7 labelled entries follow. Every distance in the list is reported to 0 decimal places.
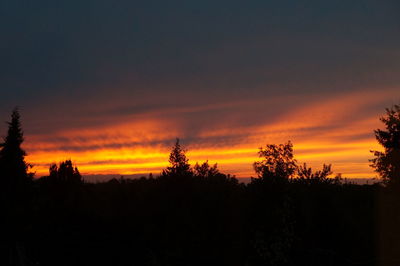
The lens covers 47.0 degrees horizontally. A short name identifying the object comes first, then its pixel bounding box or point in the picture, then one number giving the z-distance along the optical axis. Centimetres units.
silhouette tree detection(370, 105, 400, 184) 4141
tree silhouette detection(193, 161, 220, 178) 5832
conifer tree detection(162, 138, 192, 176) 4629
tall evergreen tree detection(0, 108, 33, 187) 3956
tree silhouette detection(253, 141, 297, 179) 4031
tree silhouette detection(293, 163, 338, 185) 4575
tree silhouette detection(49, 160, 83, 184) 5244
